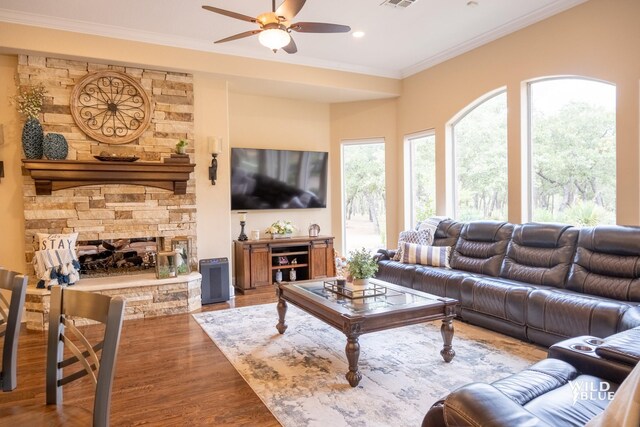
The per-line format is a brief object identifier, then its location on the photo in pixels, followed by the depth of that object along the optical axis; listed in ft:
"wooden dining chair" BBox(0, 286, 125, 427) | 4.43
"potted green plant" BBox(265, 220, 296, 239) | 20.65
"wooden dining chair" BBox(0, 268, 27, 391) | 5.64
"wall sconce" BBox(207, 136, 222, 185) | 17.52
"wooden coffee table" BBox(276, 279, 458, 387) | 9.17
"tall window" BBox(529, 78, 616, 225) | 13.41
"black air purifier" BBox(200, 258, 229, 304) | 17.07
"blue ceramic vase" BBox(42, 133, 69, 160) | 14.55
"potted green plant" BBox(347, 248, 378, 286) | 11.35
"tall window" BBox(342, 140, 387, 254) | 22.90
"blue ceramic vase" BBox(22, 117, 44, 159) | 14.35
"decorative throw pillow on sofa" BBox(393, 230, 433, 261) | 16.78
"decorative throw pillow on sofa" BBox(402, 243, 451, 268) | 15.67
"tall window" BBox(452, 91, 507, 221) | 16.99
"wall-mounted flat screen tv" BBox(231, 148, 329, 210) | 20.31
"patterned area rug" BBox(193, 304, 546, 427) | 8.21
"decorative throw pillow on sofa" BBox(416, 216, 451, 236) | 17.22
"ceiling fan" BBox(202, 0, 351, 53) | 10.08
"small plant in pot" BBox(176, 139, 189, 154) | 16.69
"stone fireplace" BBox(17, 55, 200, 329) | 14.94
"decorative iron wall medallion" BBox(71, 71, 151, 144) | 15.56
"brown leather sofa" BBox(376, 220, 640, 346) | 10.03
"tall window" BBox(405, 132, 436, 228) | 20.36
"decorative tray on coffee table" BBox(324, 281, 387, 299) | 11.14
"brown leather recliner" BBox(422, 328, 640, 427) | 4.24
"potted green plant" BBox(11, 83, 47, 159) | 14.38
